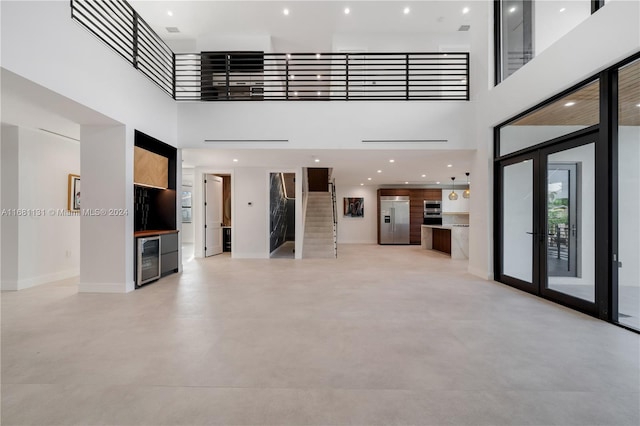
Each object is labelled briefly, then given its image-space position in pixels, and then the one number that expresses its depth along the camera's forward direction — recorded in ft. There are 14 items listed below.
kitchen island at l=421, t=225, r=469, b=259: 28.37
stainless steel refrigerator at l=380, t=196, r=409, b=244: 41.75
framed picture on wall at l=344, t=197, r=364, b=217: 43.73
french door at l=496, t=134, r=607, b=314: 12.20
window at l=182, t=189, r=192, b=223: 43.93
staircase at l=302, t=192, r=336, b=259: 29.25
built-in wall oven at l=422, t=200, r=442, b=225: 42.50
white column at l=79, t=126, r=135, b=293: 15.43
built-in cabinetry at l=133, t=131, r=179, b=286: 17.48
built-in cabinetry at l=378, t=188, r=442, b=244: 42.29
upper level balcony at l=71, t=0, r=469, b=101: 16.70
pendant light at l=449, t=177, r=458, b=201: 37.03
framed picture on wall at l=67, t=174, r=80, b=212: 19.31
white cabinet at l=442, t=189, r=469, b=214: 43.14
